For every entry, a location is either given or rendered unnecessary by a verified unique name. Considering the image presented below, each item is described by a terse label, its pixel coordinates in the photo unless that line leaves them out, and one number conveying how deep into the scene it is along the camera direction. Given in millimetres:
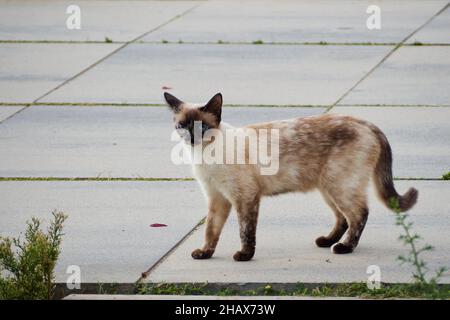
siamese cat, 11590
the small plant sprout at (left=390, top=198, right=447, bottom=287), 9272
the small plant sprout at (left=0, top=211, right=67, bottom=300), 10077
